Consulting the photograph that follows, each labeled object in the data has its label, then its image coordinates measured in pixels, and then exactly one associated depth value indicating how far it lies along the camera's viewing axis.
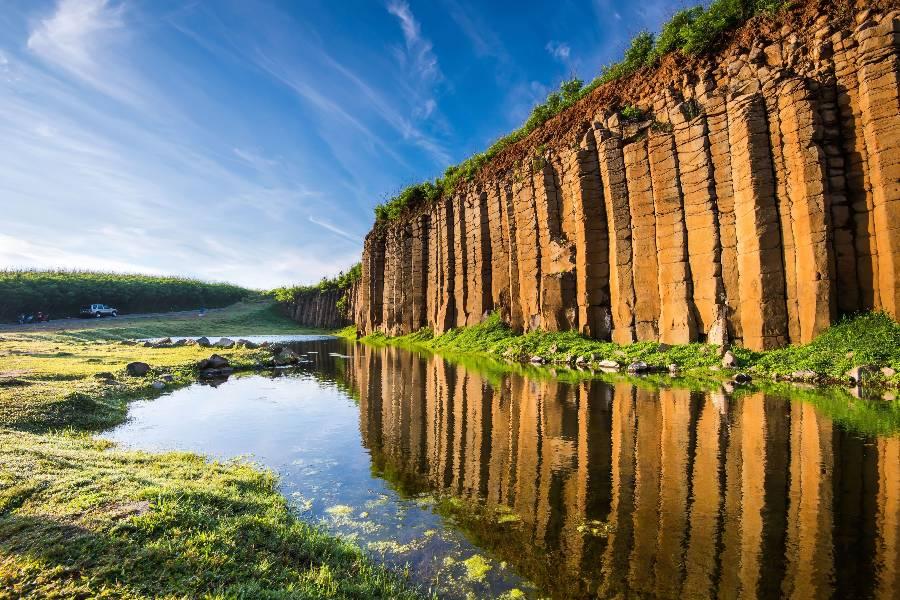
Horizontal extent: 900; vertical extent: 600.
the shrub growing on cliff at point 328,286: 81.74
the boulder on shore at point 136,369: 20.05
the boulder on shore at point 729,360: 17.98
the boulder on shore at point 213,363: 23.66
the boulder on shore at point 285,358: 28.23
